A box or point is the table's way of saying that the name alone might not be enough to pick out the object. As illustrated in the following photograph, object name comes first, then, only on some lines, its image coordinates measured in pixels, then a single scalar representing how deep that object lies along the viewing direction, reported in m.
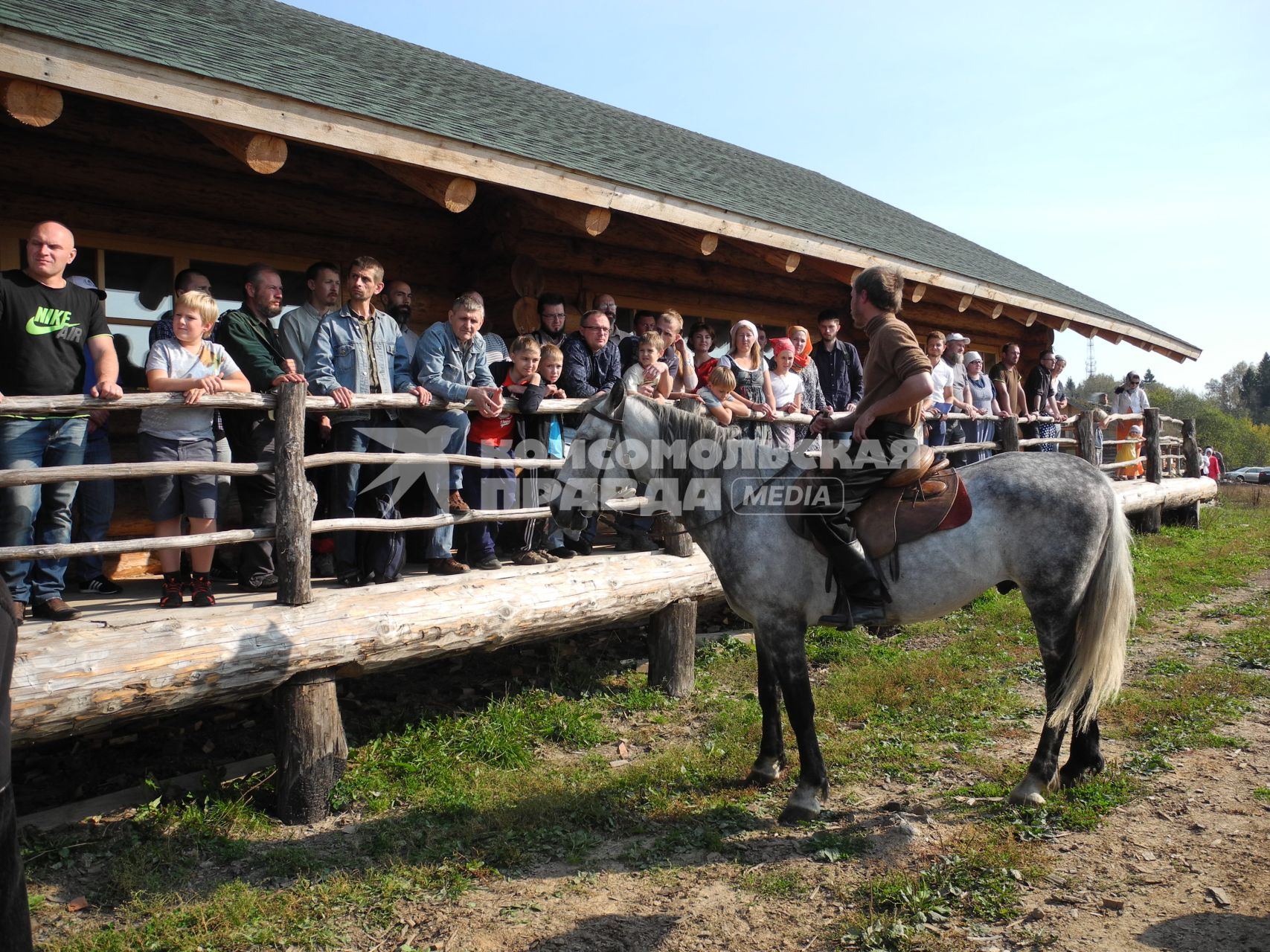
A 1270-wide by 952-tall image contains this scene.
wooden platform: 3.73
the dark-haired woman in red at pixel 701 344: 8.01
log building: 4.81
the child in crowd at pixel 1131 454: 14.18
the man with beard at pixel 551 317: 6.57
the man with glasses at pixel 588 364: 6.43
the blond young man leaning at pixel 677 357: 6.96
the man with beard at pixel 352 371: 5.15
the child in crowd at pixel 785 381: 7.69
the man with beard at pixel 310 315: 5.49
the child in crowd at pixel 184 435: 4.54
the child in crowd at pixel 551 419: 6.01
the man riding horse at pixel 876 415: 4.17
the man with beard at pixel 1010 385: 10.72
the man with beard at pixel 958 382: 9.76
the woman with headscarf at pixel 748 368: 7.13
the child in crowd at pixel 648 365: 6.34
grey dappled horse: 4.39
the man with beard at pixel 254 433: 5.02
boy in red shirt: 5.71
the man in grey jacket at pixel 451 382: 5.36
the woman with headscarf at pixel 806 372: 8.11
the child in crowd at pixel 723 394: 6.60
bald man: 4.07
